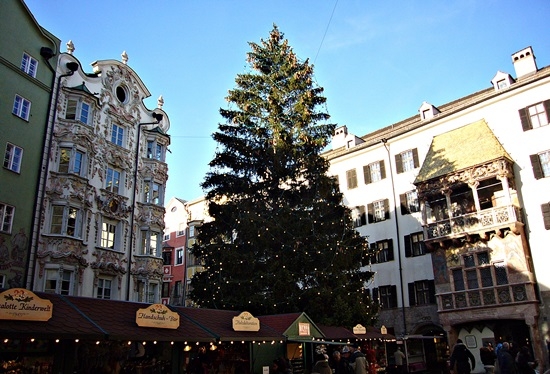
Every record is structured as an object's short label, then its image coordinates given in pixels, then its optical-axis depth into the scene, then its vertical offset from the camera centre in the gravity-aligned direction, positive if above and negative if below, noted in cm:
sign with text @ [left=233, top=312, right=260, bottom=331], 1821 +33
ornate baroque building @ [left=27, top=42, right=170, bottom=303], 2245 +753
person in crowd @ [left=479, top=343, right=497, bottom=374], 1769 -116
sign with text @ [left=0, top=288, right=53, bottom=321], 1177 +76
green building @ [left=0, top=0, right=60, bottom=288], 2077 +976
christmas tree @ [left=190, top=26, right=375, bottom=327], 2391 +605
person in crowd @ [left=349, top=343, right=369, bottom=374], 1273 -94
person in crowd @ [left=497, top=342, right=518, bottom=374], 1274 -101
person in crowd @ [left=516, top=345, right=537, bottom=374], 1277 -100
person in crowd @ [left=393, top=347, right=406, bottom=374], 2392 -171
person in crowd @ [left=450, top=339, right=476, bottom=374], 1345 -95
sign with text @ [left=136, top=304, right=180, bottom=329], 1513 +52
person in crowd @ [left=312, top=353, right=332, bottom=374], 1251 -97
